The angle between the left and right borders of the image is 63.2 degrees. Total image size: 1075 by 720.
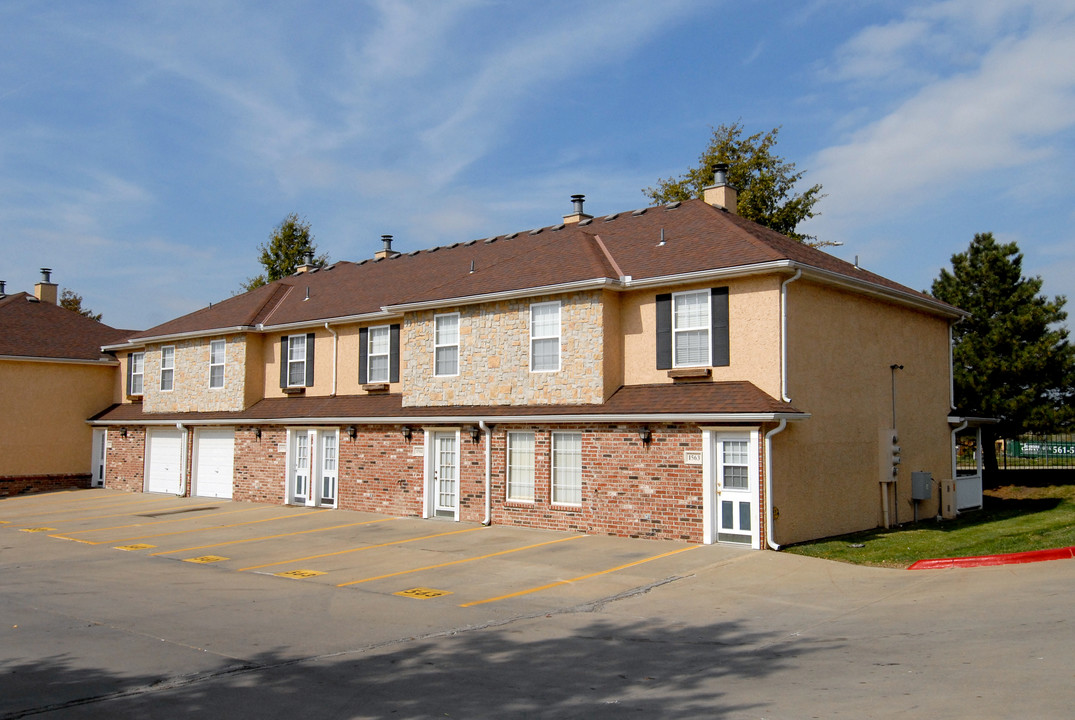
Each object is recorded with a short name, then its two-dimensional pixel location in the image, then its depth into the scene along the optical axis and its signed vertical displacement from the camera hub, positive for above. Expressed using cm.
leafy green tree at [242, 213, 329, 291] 4834 +963
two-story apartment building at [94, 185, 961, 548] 1652 +81
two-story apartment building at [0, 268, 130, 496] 3116 +92
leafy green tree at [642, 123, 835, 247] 3744 +1049
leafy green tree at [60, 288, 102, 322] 5978 +830
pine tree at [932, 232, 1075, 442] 3042 +271
